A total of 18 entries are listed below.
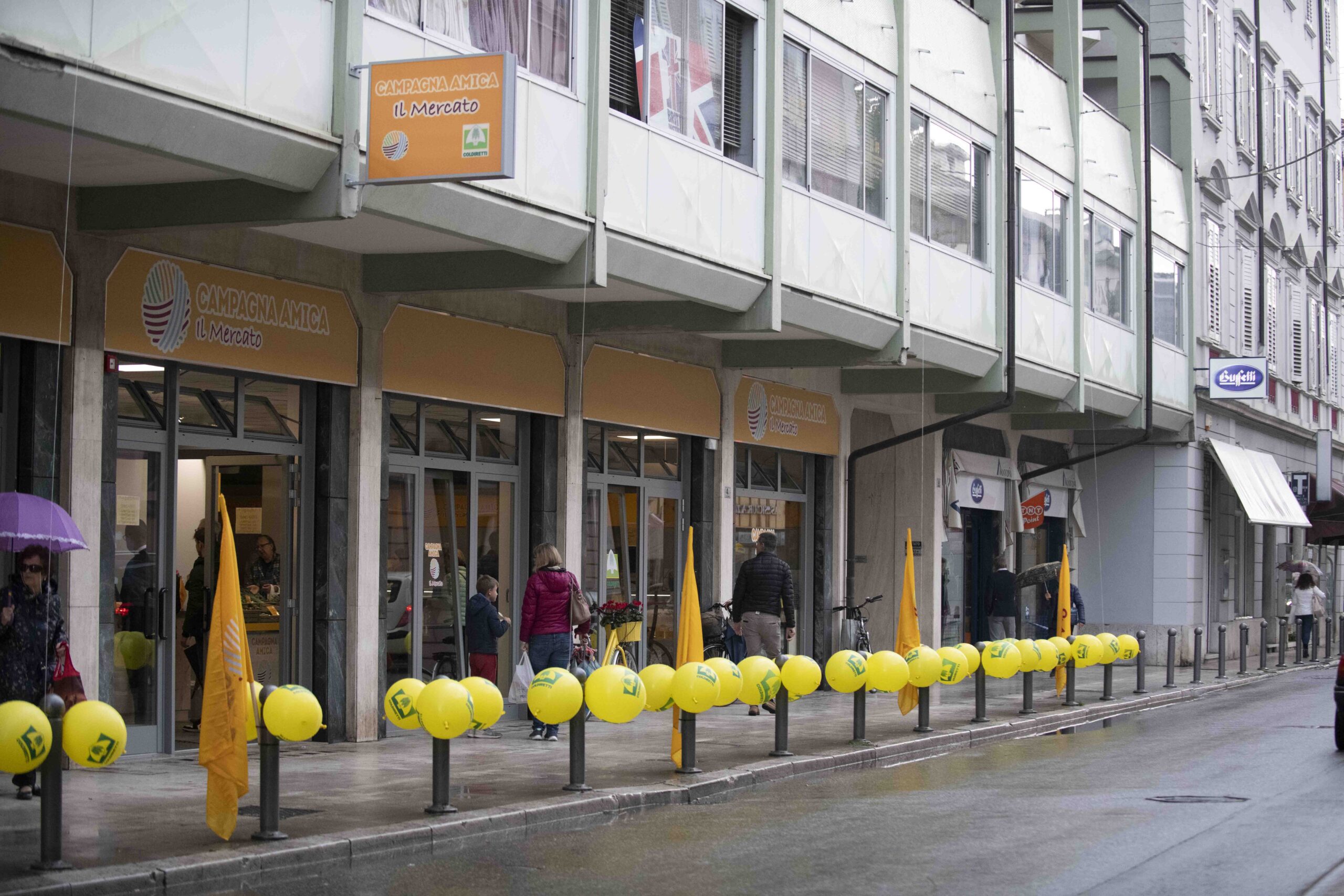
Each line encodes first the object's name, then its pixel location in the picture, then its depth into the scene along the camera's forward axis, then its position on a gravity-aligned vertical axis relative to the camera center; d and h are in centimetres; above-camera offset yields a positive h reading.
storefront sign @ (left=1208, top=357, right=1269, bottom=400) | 3123 +304
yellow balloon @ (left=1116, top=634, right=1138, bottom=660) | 1959 -126
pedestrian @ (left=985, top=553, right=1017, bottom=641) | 2380 -90
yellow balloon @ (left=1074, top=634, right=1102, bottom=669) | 1886 -126
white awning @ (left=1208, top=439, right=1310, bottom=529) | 3253 +110
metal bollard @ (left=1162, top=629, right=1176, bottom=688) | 2344 -161
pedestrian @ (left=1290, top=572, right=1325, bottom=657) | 3178 -125
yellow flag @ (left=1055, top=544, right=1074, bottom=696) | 2036 -87
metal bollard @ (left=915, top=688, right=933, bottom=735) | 1580 -169
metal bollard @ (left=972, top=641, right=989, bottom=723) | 1691 -164
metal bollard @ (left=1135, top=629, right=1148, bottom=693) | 2203 -173
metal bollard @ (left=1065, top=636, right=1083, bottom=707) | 1933 -170
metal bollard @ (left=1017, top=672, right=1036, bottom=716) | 1834 -175
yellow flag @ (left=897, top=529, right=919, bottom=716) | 1633 -93
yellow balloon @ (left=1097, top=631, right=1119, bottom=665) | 1911 -123
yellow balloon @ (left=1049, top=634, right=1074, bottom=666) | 1833 -121
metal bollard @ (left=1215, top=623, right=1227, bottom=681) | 2531 -172
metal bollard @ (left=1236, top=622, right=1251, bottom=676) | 2676 -180
